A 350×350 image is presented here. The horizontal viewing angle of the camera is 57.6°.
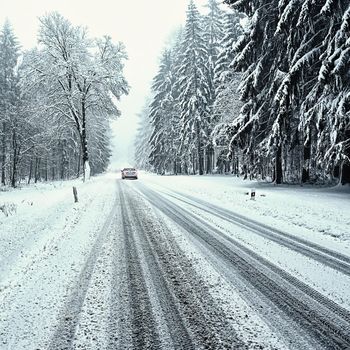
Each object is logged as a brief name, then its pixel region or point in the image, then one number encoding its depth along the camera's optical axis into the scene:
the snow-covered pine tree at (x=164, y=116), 44.69
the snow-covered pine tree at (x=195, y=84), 36.44
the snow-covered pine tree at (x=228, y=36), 31.07
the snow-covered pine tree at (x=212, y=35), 38.38
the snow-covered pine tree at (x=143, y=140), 62.50
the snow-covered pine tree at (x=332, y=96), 11.57
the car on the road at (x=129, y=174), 34.03
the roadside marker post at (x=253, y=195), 14.52
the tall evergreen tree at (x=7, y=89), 28.47
